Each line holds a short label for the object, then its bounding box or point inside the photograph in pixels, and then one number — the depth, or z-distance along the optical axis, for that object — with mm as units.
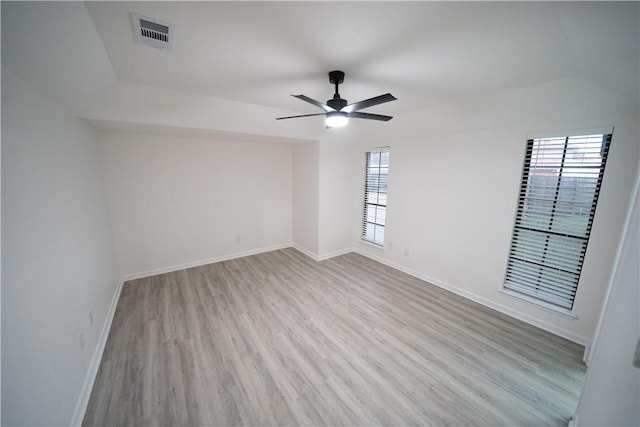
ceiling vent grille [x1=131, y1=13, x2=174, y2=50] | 1469
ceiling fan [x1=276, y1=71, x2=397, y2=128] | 2032
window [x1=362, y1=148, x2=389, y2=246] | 4418
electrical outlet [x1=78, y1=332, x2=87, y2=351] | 1795
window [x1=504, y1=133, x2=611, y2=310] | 2303
